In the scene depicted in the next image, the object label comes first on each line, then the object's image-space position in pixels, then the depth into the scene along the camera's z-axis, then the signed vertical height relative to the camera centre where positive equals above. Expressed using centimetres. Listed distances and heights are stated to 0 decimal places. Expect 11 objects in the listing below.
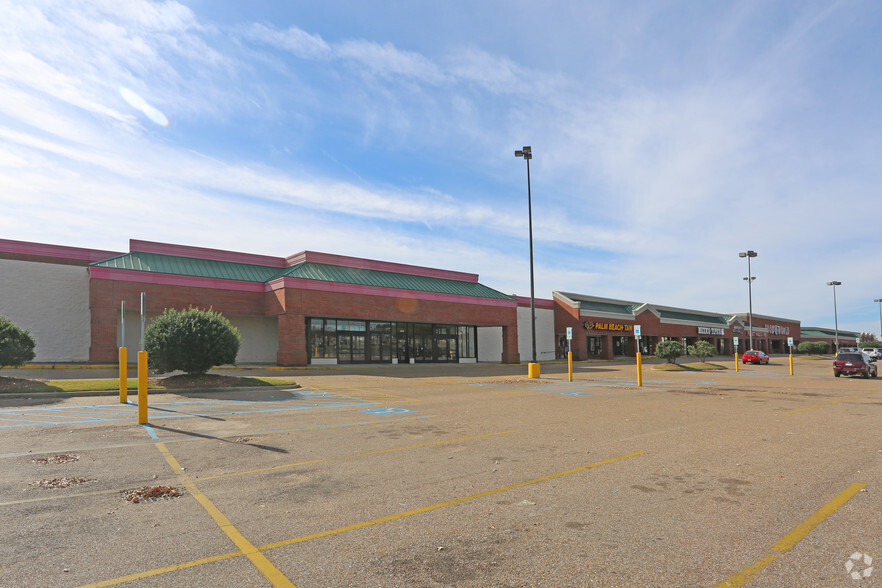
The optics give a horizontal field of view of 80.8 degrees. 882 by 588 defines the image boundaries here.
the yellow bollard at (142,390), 1062 -134
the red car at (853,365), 2736 -294
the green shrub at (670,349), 3691 -258
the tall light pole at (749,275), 5561 +397
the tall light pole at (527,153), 2583 +819
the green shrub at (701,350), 3872 -278
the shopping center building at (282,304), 2736 +111
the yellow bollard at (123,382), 1370 -156
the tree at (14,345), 1588 -57
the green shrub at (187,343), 1812 -67
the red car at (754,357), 4681 -411
